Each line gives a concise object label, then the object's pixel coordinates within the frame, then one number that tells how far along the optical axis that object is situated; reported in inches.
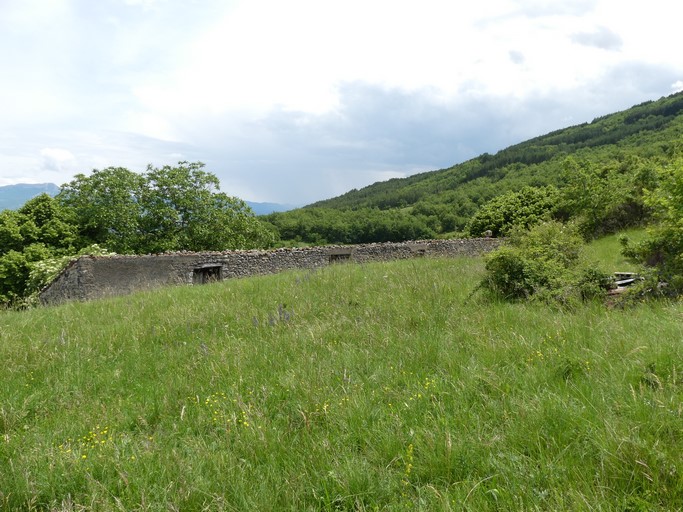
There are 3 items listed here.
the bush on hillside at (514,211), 978.1
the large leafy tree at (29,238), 884.0
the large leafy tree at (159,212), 1076.5
